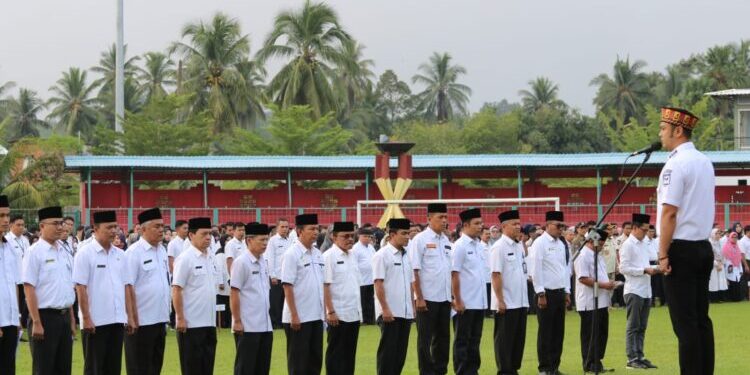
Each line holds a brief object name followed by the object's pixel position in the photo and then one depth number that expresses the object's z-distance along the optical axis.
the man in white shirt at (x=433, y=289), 14.41
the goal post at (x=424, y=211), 33.84
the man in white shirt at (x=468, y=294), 14.53
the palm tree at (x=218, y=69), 62.19
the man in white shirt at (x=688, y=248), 8.33
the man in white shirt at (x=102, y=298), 12.16
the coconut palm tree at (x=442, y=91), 94.06
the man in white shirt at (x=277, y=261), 21.06
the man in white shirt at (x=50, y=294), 11.85
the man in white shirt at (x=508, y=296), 14.73
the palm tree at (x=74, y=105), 84.62
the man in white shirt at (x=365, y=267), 18.61
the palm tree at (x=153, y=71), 79.44
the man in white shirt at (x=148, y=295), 12.63
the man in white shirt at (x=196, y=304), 12.46
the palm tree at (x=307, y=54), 60.31
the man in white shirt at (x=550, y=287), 15.17
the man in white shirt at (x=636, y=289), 15.76
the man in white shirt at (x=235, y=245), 20.72
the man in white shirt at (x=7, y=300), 11.37
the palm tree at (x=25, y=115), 91.25
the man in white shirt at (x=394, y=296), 13.59
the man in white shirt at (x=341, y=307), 13.29
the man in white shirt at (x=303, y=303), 12.91
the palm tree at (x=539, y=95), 97.69
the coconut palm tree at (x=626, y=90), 85.38
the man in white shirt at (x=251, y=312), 12.58
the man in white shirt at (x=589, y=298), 15.52
